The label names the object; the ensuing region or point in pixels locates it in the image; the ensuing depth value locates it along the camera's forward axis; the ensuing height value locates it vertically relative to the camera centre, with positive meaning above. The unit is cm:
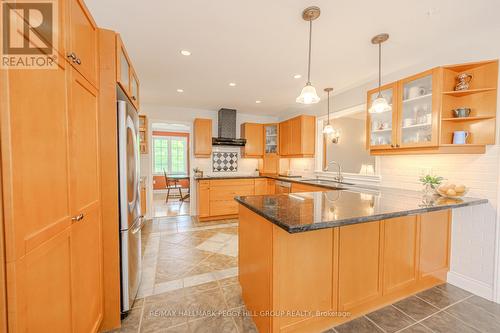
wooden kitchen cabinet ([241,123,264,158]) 499 +51
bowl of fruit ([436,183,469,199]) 190 -29
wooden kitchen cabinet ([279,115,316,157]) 425 +51
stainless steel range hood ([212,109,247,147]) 481 +75
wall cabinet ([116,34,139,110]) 154 +76
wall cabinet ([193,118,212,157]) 462 +54
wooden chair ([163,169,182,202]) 648 -87
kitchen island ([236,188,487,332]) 133 -75
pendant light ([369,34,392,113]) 202 +61
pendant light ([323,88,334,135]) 332 +51
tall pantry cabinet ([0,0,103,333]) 72 -13
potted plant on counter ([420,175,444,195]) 199 -24
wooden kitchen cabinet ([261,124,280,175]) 516 +22
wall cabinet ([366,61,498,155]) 196 +53
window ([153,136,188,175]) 809 +18
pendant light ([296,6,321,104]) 164 +63
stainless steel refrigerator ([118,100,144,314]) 158 -36
